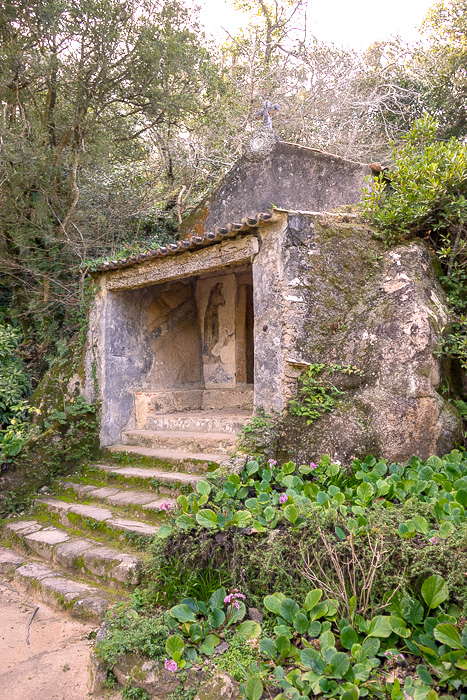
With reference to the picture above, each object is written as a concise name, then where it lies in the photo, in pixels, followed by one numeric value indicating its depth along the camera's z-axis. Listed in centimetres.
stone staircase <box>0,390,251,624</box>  425
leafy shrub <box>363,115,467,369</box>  527
